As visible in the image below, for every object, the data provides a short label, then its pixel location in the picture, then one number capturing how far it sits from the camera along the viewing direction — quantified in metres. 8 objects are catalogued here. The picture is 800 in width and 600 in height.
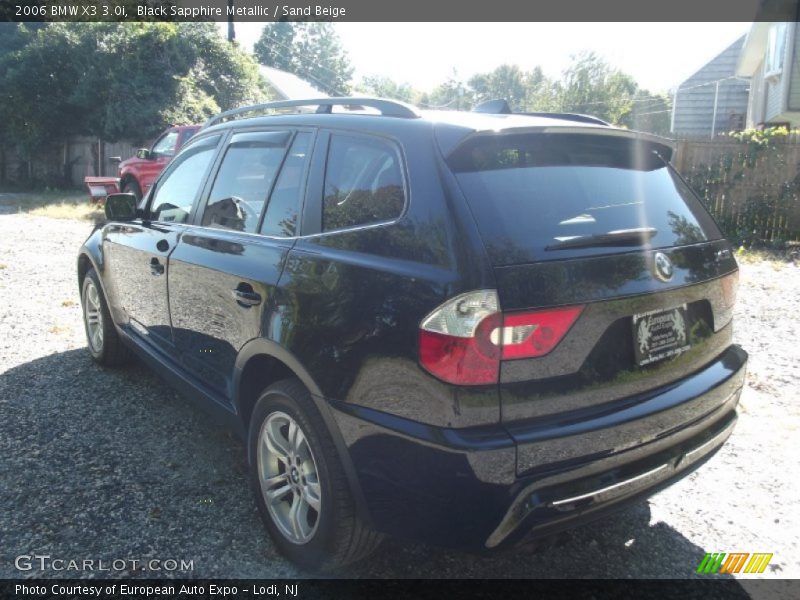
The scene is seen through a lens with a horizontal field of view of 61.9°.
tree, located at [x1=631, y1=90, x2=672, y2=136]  64.81
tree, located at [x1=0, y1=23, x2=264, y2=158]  19.64
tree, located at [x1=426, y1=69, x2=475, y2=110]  84.13
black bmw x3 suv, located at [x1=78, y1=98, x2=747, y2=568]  2.16
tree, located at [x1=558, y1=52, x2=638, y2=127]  45.98
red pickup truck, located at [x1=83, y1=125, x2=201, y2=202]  13.59
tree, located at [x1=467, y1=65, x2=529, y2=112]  93.81
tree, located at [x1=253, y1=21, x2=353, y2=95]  77.75
